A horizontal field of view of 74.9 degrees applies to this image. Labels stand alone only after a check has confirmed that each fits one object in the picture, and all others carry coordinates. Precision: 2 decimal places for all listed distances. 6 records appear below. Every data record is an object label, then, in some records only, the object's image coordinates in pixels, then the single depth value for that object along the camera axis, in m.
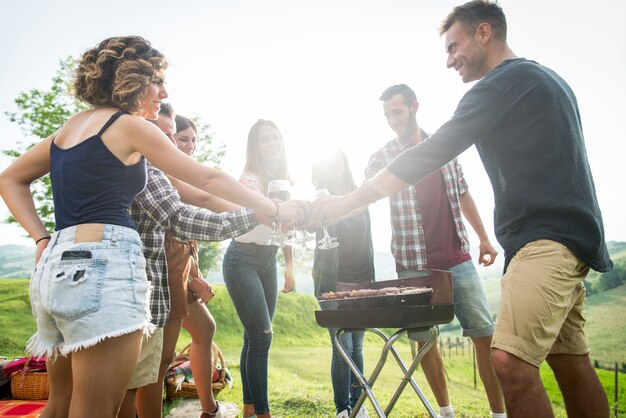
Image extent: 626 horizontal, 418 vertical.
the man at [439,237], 3.65
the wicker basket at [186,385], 5.10
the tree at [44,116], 17.20
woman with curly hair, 1.50
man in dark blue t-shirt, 1.88
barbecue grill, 2.27
